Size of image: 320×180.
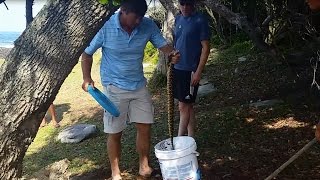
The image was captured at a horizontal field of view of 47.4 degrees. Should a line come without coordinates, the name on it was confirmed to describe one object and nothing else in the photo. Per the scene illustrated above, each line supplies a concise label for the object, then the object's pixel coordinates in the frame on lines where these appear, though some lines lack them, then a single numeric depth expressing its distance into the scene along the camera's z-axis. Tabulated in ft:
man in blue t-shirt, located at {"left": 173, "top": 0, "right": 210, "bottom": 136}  13.55
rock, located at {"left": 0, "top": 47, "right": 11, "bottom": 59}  54.08
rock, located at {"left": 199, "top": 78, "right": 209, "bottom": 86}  26.38
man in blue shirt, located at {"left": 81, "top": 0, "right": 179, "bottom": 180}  11.46
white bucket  9.93
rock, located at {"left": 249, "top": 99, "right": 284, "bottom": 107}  19.36
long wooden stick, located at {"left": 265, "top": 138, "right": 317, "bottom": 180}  9.15
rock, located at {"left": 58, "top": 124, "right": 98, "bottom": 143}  19.06
